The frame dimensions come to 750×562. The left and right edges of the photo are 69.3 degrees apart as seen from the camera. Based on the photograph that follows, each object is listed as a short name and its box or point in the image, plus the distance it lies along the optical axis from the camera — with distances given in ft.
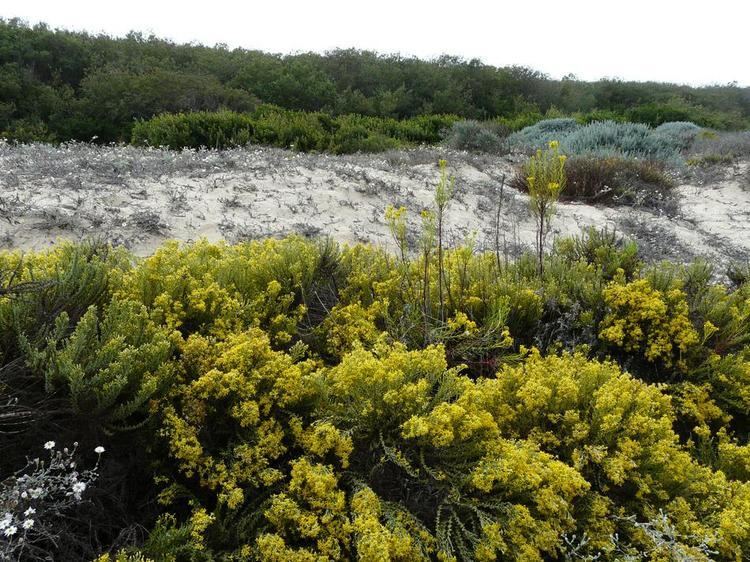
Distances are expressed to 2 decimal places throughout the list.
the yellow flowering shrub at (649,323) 10.70
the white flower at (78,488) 5.41
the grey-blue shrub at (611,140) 39.70
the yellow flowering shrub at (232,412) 6.96
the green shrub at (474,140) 41.32
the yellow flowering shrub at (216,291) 9.25
